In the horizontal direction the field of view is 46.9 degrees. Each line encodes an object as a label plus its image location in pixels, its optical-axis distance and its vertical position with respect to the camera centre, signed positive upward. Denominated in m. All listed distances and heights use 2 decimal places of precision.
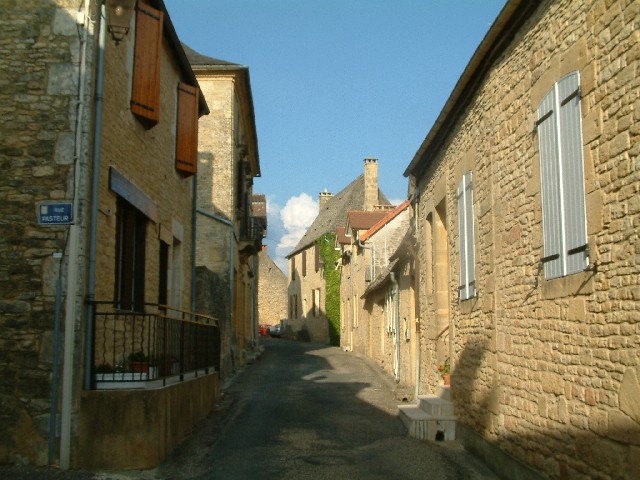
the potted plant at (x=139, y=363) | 8.17 -0.40
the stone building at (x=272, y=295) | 59.16 +2.48
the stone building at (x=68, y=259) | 7.42 +0.71
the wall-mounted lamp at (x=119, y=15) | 8.38 +3.52
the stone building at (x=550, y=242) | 5.14 +0.74
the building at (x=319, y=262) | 39.88 +3.95
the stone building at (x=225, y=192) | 19.91 +3.79
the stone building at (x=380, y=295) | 16.55 +0.94
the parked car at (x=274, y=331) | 54.06 -0.38
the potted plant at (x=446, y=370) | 11.51 -0.70
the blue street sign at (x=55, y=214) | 7.59 +1.15
